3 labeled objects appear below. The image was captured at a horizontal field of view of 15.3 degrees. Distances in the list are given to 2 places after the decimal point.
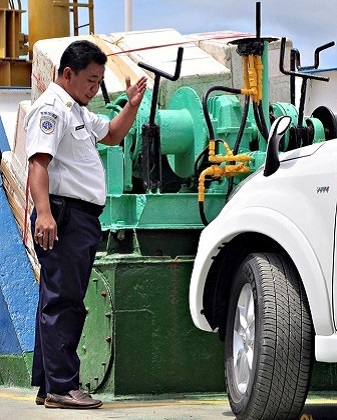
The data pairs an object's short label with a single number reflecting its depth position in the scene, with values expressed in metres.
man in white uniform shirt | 5.80
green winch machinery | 6.52
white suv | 4.79
